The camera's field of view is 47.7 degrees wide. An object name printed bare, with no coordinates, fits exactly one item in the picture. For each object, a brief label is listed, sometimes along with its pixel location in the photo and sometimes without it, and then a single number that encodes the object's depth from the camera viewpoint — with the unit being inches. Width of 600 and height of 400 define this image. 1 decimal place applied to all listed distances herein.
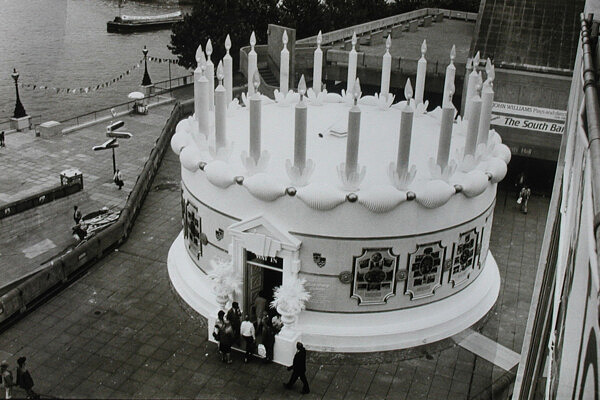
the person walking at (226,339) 698.2
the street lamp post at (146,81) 1966.9
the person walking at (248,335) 706.2
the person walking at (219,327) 701.3
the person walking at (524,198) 1141.1
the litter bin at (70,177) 1211.9
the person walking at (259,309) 724.0
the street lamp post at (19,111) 1588.3
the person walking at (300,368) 656.4
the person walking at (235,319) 717.9
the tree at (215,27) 2247.8
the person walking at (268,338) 705.6
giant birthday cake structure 720.3
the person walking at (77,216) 1058.9
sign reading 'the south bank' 1185.4
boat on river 3481.8
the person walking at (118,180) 1239.1
